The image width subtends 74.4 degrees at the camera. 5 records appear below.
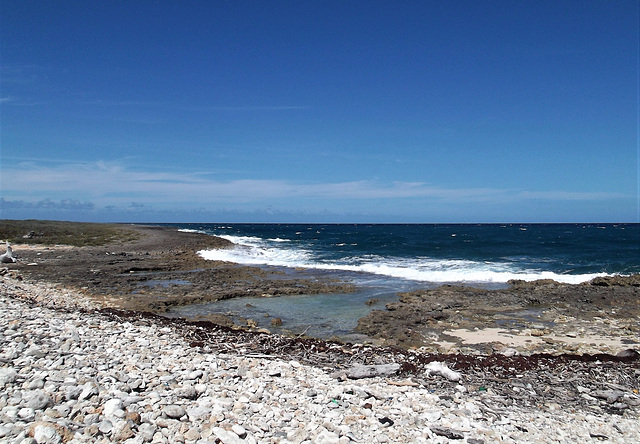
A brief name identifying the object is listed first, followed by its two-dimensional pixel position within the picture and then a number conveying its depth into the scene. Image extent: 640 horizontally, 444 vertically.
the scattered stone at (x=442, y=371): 7.31
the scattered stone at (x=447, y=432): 5.23
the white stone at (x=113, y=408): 5.13
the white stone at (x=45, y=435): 4.42
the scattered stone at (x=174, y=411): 5.27
